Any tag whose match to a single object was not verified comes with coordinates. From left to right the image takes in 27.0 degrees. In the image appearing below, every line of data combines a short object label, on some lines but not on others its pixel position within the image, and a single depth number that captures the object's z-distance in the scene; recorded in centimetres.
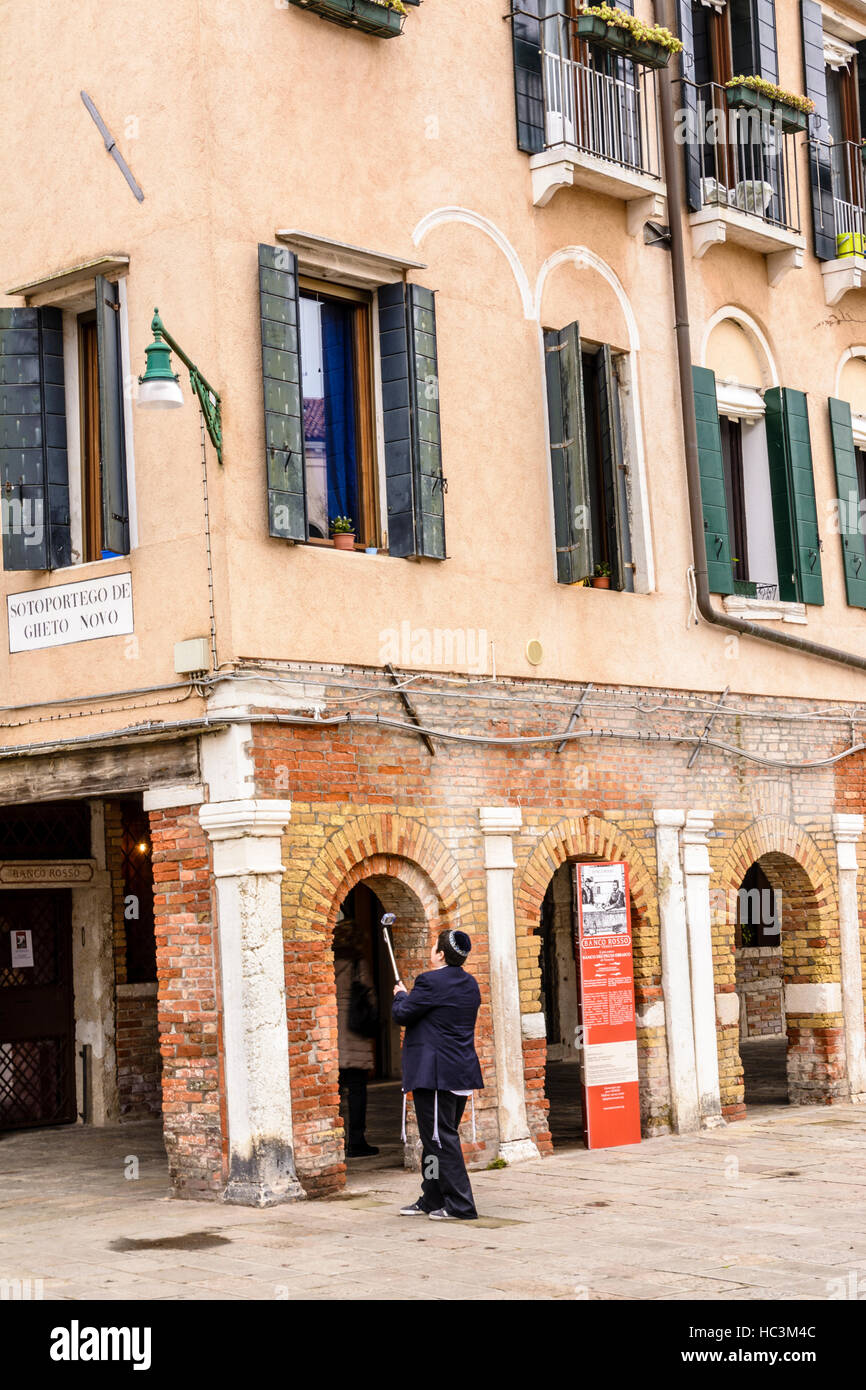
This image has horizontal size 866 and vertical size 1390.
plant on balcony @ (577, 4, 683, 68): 1408
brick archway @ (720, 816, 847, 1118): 1596
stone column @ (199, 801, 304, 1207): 1112
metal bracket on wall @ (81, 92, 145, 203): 1200
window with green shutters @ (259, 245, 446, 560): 1247
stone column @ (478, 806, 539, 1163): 1284
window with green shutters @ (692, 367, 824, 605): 1609
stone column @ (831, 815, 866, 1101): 1612
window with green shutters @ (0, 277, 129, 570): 1248
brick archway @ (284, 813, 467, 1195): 1147
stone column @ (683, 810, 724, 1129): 1454
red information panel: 1362
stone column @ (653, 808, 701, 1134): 1429
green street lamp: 1041
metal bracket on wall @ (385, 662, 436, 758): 1244
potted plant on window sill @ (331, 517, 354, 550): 1224
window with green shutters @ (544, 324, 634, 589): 1353
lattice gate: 1576
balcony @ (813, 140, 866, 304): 1722
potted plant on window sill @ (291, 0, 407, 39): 1225
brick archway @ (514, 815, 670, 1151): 1359
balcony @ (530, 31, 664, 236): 1394
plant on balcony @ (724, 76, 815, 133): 1572
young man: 1048
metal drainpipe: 1493
